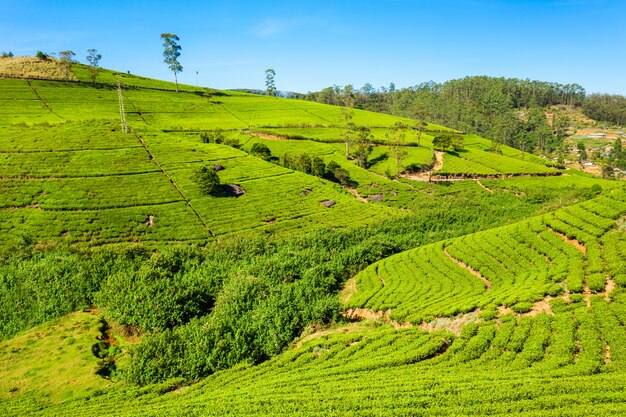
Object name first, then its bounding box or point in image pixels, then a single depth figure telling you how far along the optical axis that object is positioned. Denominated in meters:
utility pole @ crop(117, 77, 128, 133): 83.61
